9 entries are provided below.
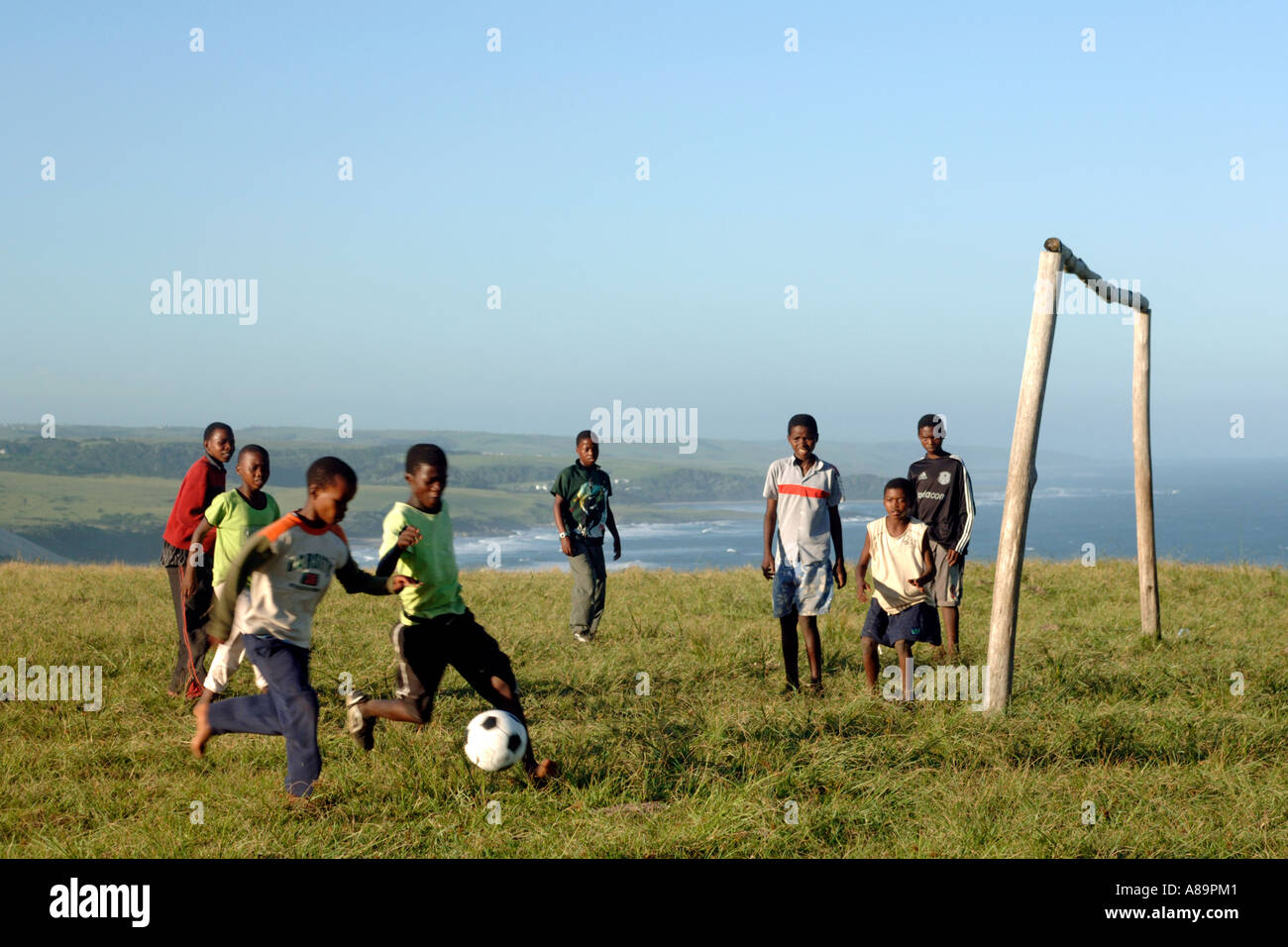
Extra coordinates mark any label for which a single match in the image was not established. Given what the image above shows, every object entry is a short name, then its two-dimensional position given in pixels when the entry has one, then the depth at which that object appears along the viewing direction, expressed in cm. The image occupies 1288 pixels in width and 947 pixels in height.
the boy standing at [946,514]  898
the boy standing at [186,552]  757
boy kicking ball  546
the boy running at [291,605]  507
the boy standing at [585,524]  1020
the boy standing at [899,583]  748
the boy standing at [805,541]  770
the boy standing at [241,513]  692
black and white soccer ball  528
